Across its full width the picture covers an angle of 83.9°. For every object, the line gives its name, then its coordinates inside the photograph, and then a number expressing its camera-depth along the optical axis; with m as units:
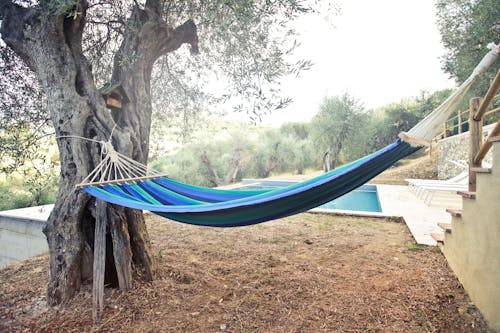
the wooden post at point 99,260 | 1.78
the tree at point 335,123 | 10.14
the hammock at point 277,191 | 1.54
